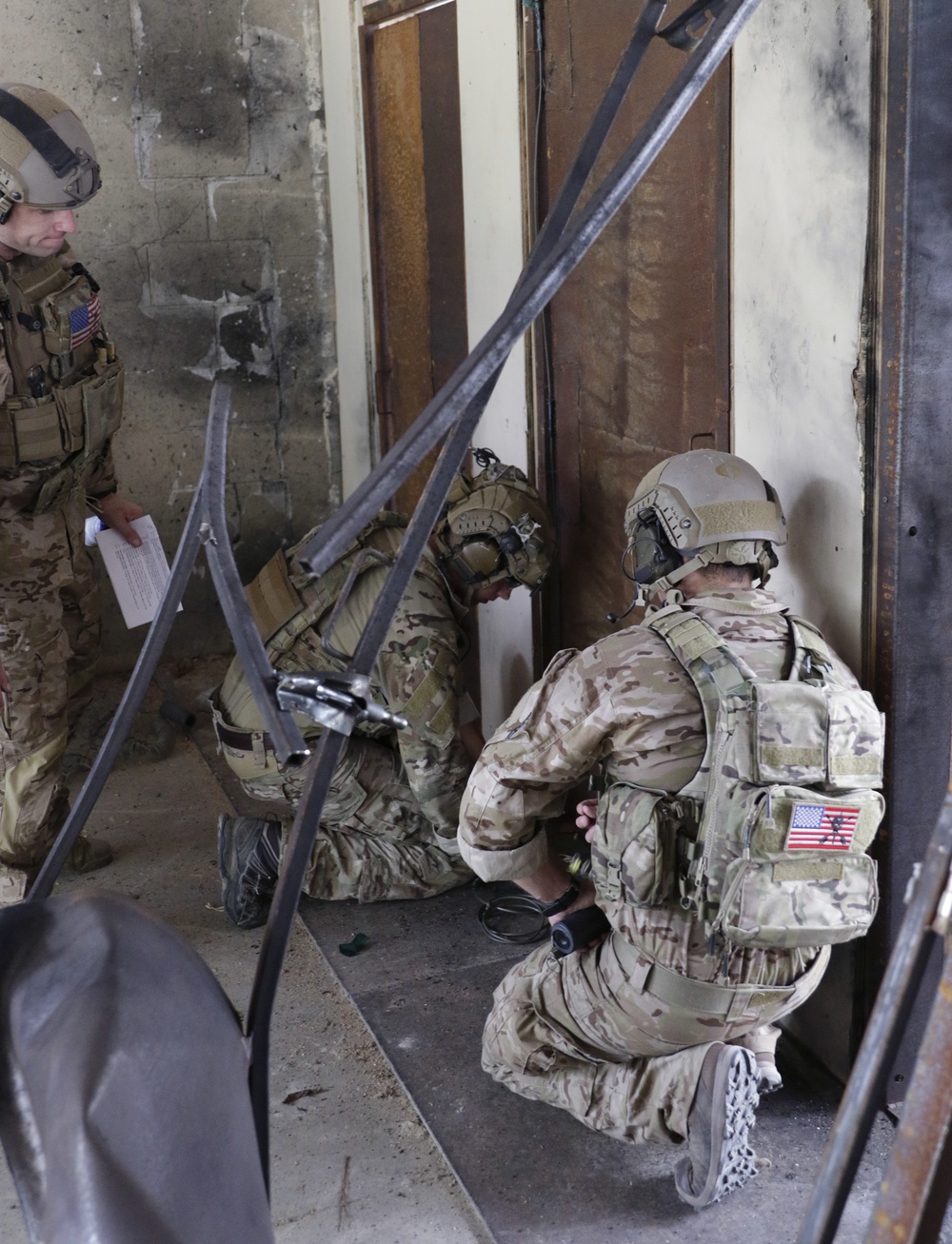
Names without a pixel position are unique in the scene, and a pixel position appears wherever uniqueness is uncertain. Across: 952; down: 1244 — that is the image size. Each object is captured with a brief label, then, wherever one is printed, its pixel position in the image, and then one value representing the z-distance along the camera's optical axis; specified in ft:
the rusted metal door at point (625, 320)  9.53
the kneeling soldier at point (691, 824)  7.33
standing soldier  10.90
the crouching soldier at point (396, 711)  11.42
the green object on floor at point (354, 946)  11.20
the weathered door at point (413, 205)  14.05
